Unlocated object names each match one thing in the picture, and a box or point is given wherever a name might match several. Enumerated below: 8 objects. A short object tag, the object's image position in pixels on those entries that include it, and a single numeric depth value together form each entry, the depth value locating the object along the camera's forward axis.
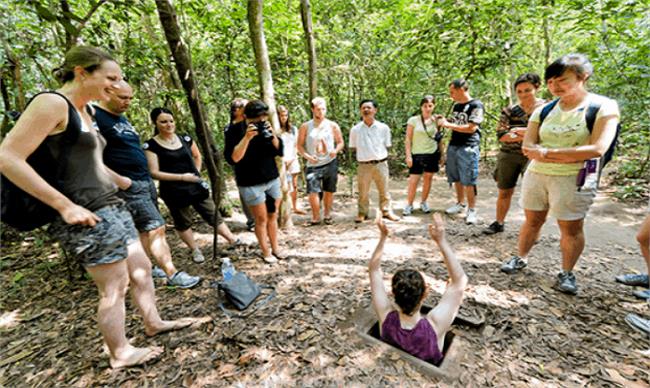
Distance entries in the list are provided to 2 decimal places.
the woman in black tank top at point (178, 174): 3.41
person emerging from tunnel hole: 2.19
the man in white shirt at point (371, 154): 5.14
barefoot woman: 1.54
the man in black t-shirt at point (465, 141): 4.61
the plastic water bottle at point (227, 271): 2.97
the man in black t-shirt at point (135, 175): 2.65
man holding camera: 3.28
